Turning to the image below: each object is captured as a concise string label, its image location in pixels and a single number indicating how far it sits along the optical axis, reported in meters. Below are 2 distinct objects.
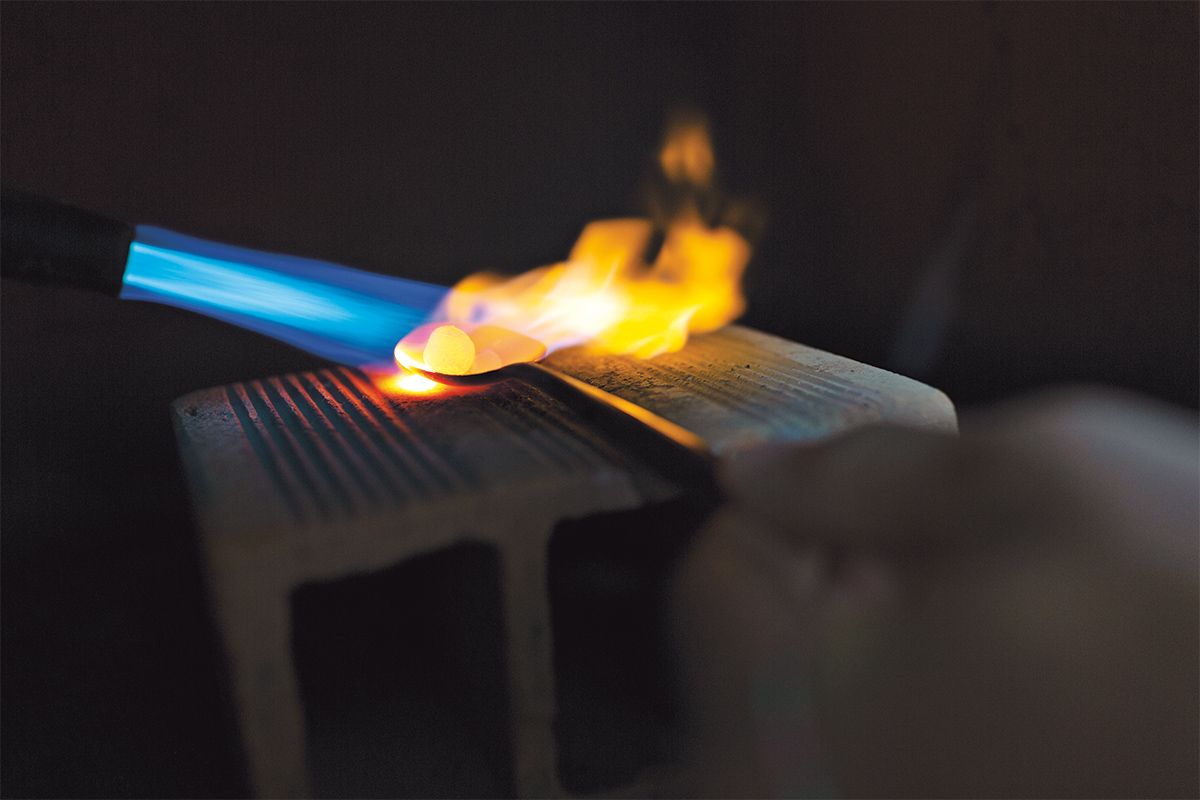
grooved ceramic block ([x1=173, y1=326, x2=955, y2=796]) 0.36
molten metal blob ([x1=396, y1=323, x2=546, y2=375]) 0.45
